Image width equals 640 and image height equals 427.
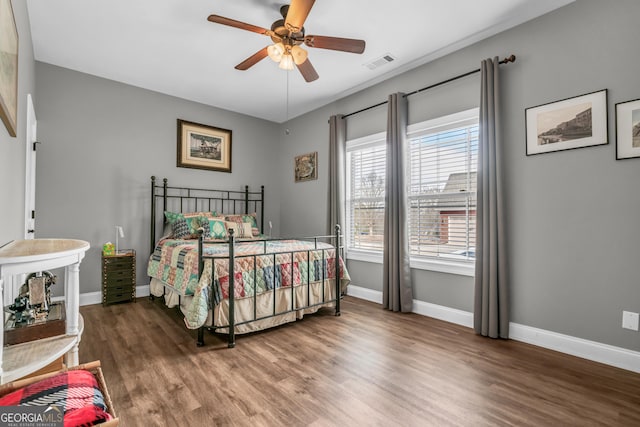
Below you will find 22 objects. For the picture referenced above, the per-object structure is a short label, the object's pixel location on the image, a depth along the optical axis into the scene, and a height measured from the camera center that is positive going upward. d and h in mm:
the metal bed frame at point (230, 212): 2529 -29
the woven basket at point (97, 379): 897 -517
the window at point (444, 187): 3061 +327
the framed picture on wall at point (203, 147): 4398 +1046
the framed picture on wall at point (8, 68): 1407 +763
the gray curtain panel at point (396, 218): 3389 +2
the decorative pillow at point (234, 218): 4291 -1
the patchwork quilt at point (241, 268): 2506 -472
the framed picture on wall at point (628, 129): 2109 +612
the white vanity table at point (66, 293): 1011 -309
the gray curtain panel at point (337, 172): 4184 +626
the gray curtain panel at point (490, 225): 2674 -57
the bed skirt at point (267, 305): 2582 -819
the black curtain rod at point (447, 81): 2671 +1378
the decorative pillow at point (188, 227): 3779 -112
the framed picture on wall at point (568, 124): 2266 +733
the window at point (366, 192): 3904 +337
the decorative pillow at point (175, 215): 3996 +37
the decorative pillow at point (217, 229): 3834 -137
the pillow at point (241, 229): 4102 -148
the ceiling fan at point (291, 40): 2172 +1368
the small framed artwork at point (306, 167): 4750 +803
